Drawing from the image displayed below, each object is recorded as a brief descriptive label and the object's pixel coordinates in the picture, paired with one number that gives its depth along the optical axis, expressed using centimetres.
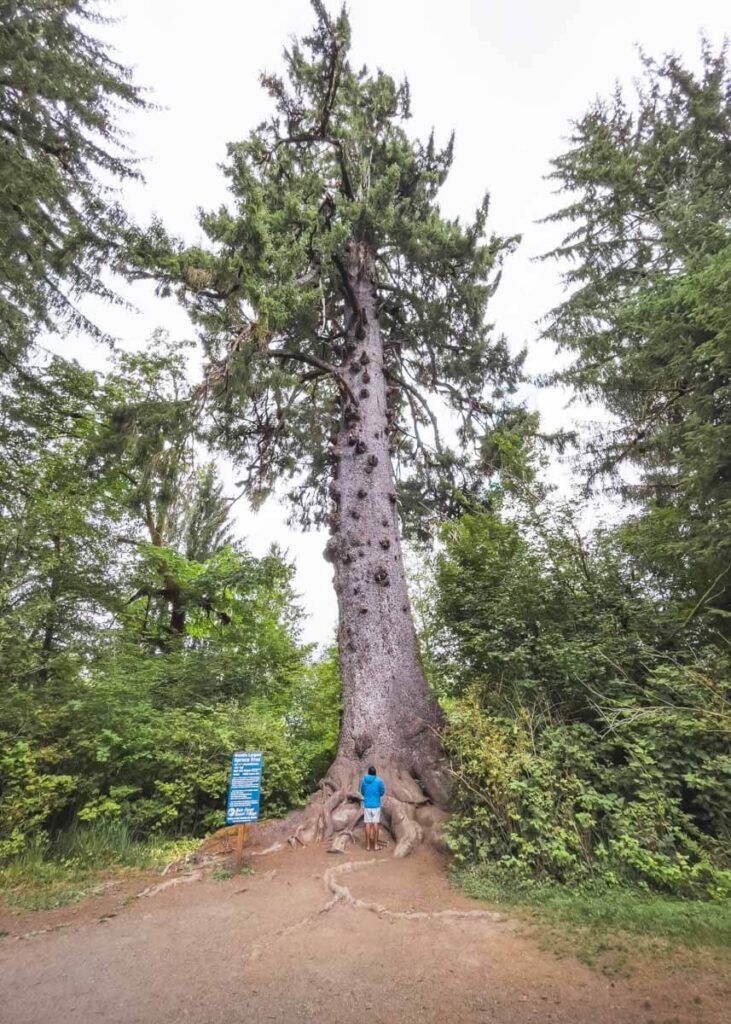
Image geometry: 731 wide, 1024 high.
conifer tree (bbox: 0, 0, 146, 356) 525
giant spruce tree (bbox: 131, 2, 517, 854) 590
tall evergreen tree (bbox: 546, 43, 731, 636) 505
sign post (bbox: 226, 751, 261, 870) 493
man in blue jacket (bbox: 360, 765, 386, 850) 507
